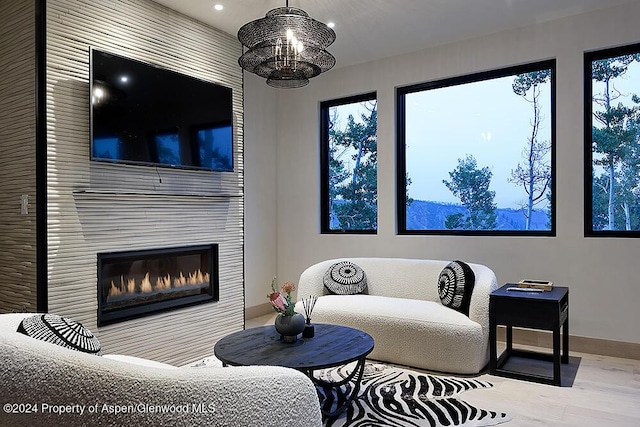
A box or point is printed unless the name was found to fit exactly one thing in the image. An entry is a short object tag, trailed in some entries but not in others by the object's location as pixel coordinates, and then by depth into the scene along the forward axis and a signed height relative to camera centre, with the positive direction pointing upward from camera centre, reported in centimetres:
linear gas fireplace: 321 -51
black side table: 303 -71
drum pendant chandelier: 266 +103
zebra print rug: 251 -115
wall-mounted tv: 308 +75
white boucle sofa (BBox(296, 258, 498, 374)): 324 -80
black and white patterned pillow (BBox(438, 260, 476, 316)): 355 -59
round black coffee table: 234 -76
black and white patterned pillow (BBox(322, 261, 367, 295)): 418 -61
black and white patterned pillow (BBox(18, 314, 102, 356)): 168 -45
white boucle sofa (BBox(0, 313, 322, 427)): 89 -37
